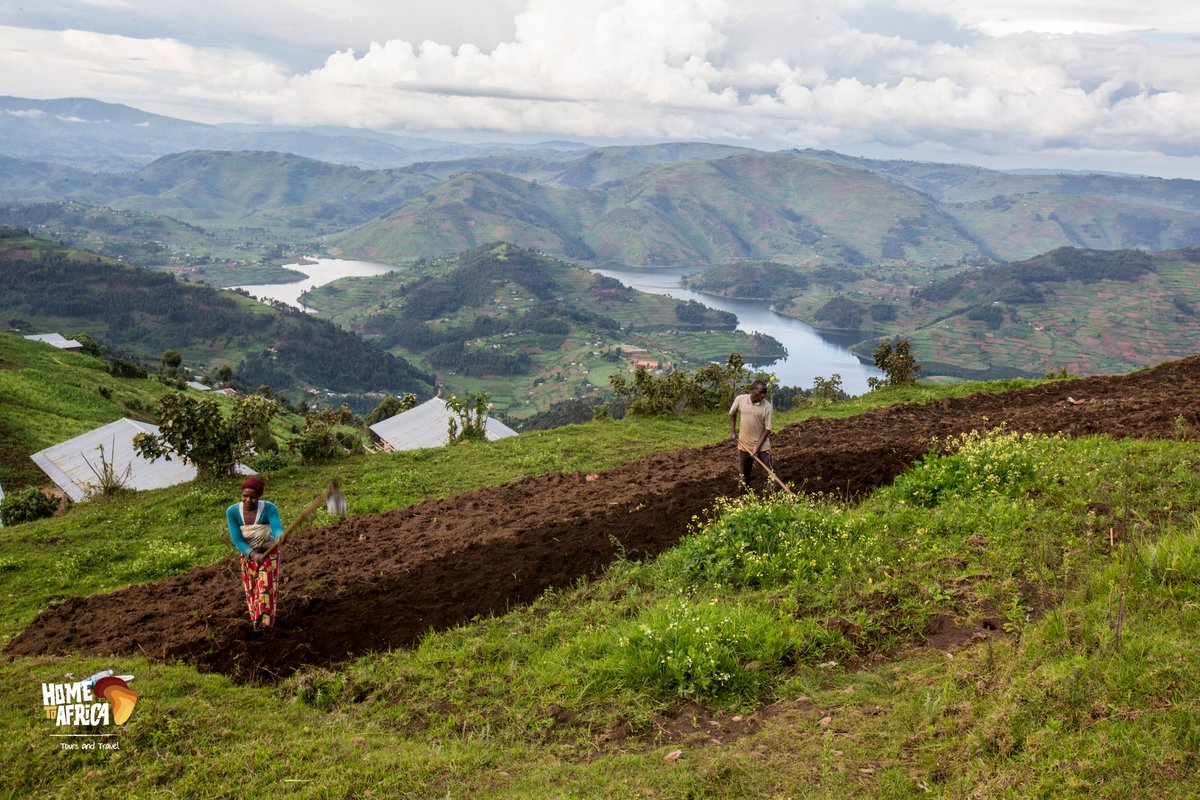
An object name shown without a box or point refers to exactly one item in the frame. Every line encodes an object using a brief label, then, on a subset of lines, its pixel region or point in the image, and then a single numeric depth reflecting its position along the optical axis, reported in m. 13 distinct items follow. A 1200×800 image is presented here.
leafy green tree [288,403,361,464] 19.86
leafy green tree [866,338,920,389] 27.67
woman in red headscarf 7.89
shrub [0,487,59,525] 18.66
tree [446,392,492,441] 25.50
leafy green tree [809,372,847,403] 30.37
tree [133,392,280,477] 18.03
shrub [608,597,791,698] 6.57
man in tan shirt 11.18
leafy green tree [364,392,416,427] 50.19
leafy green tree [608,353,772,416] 26.30
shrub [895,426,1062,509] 9.76
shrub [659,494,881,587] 8.44
